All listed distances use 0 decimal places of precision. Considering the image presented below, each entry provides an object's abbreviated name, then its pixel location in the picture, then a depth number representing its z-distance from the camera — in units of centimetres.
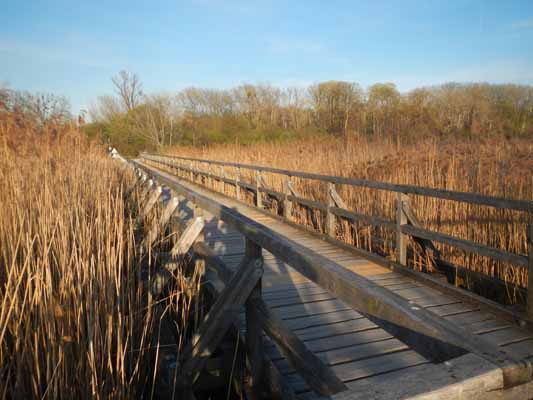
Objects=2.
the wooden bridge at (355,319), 79
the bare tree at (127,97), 5522
